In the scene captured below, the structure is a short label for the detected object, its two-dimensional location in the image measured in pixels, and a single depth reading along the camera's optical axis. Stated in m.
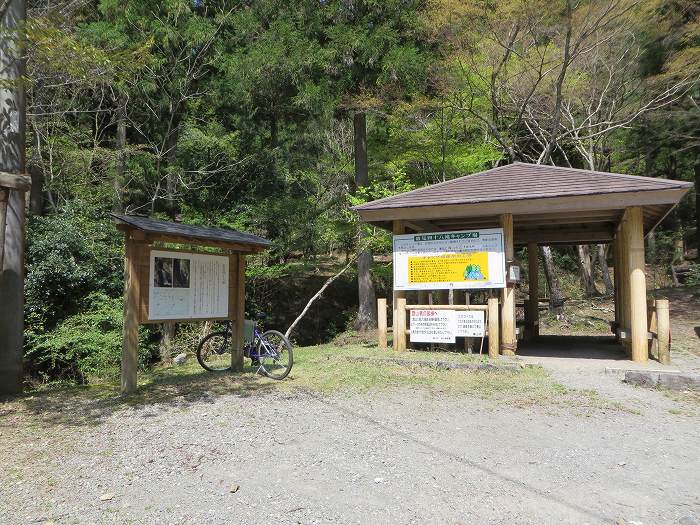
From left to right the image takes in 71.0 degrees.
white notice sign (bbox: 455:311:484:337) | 8.52
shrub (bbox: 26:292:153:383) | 10.75
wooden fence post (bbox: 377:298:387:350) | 9.59
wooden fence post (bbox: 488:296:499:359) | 8.51
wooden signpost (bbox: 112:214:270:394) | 5.96
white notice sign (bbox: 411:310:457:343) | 8.76
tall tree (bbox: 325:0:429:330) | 12.66
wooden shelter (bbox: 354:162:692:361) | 7.81
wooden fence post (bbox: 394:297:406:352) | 9.36
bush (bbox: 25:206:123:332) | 11.72
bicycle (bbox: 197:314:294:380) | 7.30
